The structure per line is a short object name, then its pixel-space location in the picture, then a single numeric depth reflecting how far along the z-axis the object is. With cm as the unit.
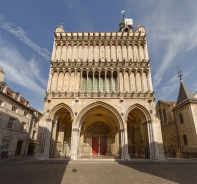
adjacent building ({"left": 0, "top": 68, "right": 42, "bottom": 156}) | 1895
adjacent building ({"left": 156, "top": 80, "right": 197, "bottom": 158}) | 1823
